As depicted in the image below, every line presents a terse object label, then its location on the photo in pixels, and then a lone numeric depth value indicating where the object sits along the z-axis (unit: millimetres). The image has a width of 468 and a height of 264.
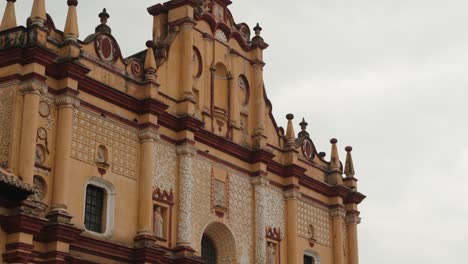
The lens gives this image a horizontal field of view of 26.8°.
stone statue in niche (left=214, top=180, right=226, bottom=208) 32531
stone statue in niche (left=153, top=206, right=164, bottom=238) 29734
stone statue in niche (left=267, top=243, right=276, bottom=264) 34344
